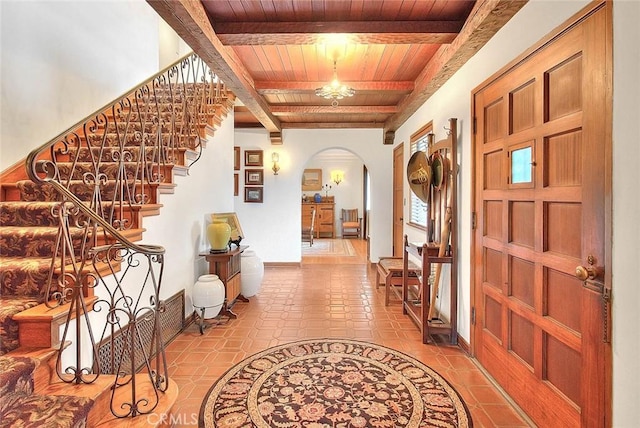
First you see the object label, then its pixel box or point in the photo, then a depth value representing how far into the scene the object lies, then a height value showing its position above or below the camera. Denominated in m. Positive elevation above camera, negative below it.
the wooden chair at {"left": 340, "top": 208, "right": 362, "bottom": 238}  9.70 -0.50
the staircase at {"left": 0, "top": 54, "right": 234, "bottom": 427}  1.35 -0.47
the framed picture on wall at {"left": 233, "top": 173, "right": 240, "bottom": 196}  5.88 +0.47
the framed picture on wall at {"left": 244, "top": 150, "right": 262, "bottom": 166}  5.81 +0.97
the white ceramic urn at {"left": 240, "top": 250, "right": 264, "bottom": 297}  3.95 -0.88
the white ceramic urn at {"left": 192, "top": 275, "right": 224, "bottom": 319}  3.00 -0.86
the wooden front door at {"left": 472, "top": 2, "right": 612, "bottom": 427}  1.28 -0.10
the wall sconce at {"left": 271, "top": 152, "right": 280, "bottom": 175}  5.77 +0.90
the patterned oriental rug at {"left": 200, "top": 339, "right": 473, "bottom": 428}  1.75 -1.23
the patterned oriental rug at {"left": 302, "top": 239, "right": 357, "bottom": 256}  7.32 -1.08
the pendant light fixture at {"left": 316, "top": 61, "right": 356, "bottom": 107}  3.01 +1.19
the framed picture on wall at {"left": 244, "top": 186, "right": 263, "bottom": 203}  5.86 +0.28
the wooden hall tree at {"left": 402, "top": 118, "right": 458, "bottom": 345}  2.71 -0.35
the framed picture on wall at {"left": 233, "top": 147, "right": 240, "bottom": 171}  5.86 +0.98
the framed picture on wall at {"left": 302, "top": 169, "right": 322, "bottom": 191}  10.60 +1.00
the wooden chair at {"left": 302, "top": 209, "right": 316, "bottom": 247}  9.81 -0.78
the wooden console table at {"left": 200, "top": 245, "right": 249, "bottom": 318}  3.32 -0.70
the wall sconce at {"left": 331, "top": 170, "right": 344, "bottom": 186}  10.45 +1.14
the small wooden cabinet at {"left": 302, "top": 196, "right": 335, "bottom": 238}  10.10 -0.31
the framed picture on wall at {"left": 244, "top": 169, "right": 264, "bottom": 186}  5.83 +0.62
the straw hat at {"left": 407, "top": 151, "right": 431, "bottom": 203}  3.08 +0.35
